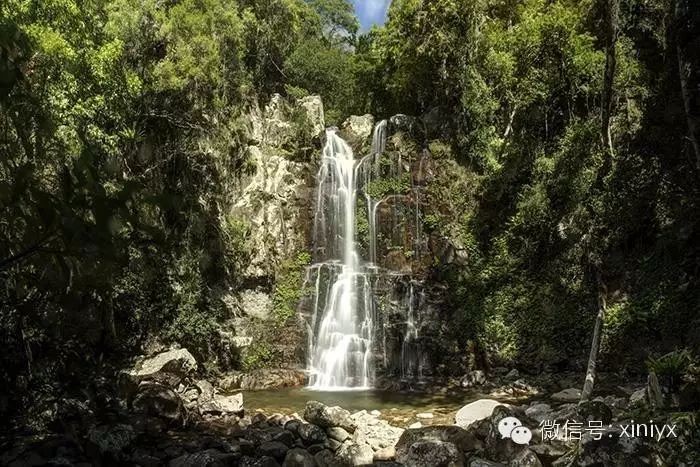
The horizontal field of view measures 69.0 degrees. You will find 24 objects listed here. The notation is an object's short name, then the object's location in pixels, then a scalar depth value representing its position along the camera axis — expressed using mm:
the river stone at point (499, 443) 6844
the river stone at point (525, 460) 6418
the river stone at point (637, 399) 6671
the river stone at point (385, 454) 7562
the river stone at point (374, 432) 8203
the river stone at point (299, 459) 6887
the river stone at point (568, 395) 10125
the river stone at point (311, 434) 8242
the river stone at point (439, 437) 7352
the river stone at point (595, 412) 6859
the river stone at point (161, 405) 9125
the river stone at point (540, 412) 8130
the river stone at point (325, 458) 7142
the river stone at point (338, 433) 8383
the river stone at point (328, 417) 8742
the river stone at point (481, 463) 6571
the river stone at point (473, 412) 9023
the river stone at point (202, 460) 6727
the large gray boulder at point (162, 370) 10300
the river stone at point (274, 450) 7340
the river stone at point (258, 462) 6773
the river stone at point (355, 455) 7414
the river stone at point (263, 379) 13211
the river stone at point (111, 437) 7133
